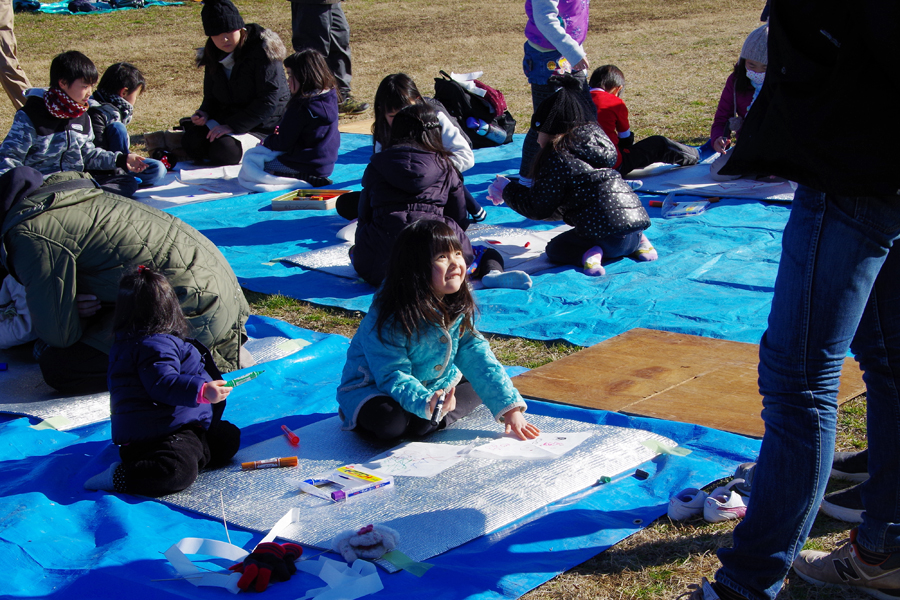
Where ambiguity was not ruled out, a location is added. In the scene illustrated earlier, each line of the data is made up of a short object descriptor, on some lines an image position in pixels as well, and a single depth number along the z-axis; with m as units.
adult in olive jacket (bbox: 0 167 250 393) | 3.41
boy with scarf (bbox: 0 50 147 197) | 5.27
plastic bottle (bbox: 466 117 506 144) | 8.08
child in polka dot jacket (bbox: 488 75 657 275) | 4.86
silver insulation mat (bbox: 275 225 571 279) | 5.14
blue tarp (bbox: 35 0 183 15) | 19.08
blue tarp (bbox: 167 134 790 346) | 4.18
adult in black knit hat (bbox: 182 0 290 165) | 7.39
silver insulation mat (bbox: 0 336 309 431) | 3.43
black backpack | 8.09
